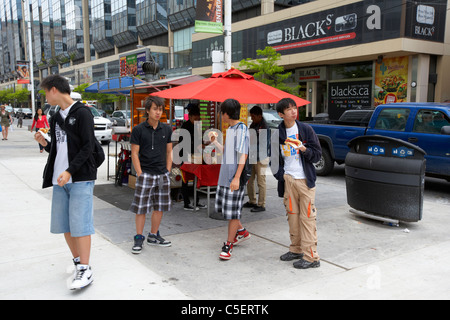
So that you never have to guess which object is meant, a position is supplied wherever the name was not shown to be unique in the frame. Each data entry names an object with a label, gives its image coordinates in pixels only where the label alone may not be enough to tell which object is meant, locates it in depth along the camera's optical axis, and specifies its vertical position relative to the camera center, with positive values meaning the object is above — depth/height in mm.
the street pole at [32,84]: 32250 +1922
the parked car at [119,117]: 23922 -654
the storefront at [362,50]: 23141 +3614
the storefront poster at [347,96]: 26750 +793
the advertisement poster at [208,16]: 9078 +2117
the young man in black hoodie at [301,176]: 4203 -748
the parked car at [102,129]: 18406 -1022
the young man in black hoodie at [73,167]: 3559 -550
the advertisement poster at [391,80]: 24500 +1694
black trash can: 5488 -1007
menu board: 7488 -132
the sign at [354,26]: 22797 +5277
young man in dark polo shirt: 4535 -672
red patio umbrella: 5551 +246
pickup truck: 7707 -463
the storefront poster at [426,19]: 22656 +5201
